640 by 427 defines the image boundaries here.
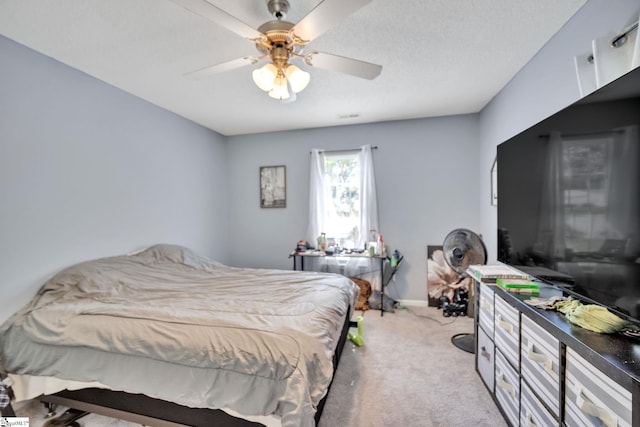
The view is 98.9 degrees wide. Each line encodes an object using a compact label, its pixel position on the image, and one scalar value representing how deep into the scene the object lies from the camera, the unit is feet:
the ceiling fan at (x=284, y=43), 3.84
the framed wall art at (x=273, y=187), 13.25
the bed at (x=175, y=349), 4.33
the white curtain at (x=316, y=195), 12.47
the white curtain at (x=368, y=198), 11.86
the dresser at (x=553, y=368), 2.72
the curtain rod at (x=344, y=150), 12.07
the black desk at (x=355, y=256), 10.96
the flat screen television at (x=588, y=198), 3.27
